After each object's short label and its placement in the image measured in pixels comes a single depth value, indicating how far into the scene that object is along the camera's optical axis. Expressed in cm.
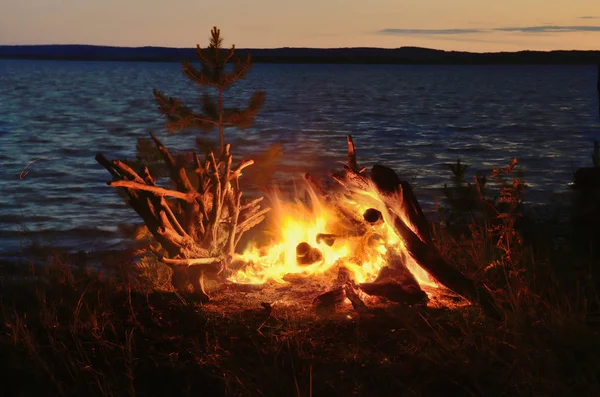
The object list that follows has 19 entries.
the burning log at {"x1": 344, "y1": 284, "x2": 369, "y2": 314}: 501
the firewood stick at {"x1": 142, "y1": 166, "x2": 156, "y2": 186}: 566
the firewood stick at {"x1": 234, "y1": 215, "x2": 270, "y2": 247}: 643
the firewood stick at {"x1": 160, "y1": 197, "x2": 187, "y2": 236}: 564
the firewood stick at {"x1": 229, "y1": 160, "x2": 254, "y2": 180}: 617
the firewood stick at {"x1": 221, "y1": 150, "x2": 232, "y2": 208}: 606
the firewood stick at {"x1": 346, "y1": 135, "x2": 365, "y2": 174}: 563
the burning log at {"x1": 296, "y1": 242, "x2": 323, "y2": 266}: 605
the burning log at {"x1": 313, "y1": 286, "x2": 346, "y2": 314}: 523
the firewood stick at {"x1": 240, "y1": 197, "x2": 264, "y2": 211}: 660
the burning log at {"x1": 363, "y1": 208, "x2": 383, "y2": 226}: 550
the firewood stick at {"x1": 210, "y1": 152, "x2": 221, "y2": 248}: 593
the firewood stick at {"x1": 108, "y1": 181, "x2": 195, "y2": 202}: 515
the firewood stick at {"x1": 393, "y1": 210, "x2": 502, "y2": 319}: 496
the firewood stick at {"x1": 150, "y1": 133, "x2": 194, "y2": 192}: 587
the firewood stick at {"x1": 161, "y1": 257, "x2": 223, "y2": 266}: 534
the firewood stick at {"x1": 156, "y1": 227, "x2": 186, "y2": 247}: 541
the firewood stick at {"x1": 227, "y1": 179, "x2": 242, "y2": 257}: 614
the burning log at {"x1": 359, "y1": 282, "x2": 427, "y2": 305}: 514
